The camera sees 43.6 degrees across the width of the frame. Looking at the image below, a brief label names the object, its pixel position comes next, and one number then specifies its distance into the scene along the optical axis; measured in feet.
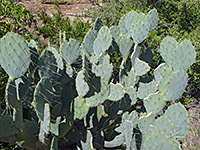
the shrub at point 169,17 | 13.04
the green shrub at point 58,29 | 12.53
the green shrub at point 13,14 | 10.32
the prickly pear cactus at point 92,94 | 5.66
